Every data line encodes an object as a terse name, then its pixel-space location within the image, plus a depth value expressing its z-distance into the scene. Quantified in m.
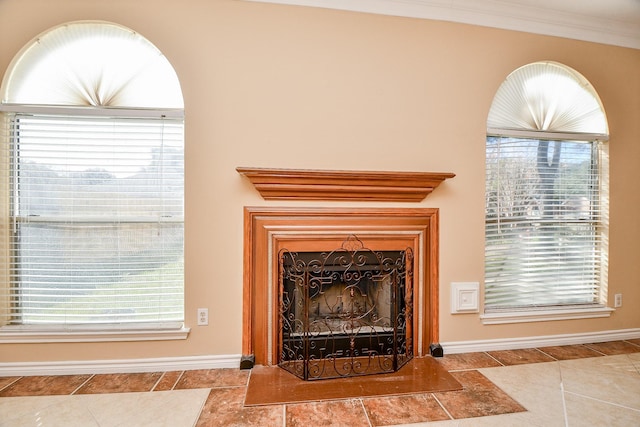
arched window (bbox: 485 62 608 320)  2.33
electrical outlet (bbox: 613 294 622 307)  2.50
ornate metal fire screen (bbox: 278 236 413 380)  2.01
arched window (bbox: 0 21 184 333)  1.93
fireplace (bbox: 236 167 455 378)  2.00
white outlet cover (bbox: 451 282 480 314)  2.23
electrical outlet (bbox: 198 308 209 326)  2.01
